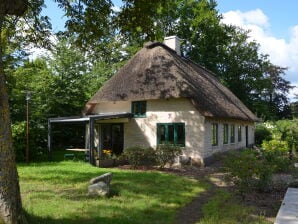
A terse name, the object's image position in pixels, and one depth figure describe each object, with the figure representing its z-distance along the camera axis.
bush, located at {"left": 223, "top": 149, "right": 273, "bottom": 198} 7.05
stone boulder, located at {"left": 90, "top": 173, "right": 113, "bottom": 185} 7.53
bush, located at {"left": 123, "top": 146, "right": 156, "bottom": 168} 11.96
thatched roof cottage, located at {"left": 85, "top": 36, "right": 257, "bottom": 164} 13.41
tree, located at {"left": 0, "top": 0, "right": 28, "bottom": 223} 4.08
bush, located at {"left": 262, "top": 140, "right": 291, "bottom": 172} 9.28
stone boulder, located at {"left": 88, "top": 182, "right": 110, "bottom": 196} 6.94
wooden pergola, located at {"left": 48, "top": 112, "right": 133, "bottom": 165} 12.42
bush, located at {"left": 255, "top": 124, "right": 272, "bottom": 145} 24.00
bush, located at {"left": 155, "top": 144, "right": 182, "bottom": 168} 11.75
